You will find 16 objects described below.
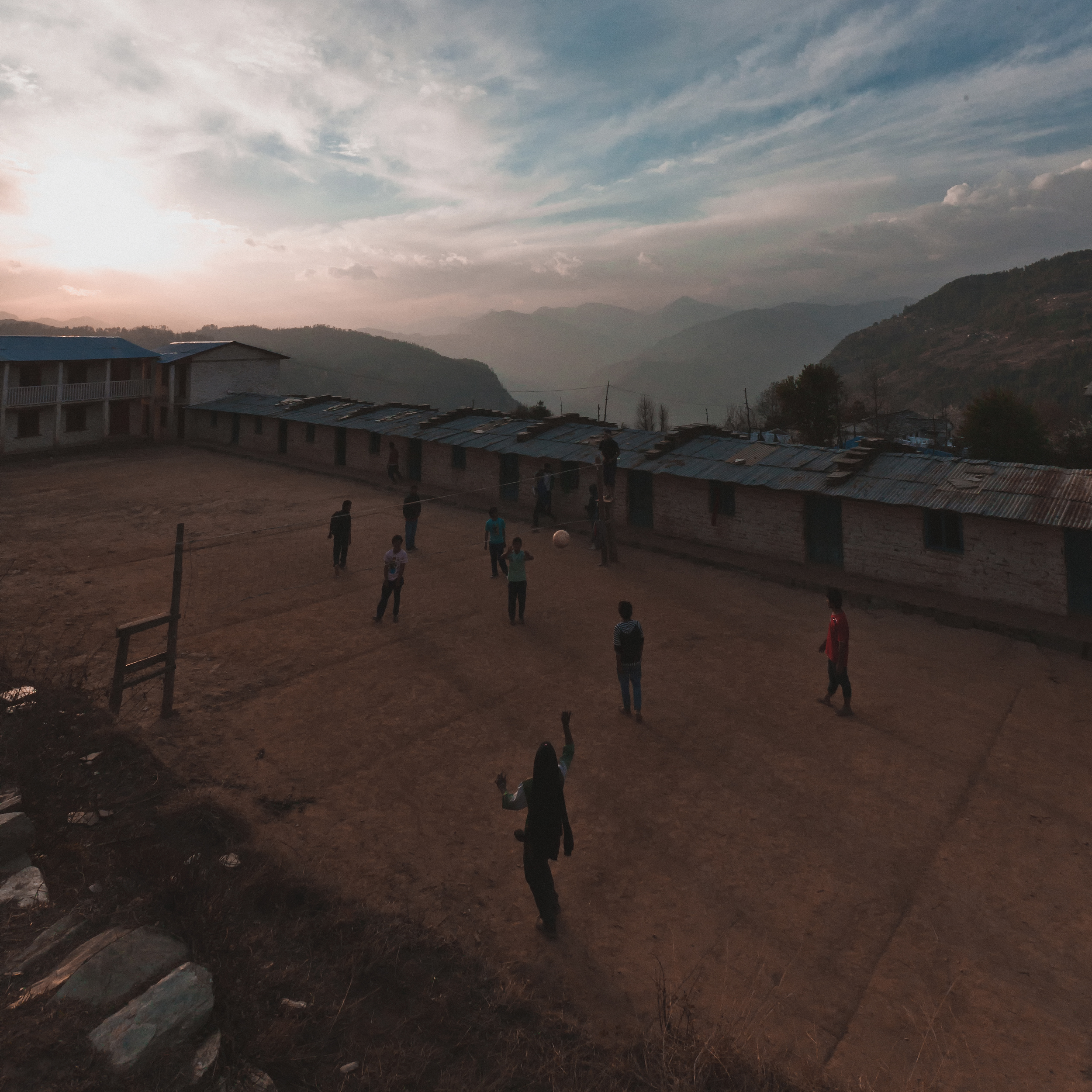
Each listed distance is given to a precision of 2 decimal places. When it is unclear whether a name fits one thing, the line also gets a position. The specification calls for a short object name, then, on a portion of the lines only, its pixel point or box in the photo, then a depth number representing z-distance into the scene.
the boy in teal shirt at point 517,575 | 13.65
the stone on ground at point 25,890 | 5.86
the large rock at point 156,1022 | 4.41
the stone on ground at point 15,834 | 6.42
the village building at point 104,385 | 34.06
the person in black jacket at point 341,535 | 16.78
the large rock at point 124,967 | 4.82
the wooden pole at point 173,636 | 9.98
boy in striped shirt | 9.85
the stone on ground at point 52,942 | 5.17
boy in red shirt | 10.05
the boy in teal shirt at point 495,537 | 15.99
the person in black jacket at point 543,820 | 6.02
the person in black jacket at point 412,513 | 17.75
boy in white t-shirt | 13.57
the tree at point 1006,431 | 32.69
